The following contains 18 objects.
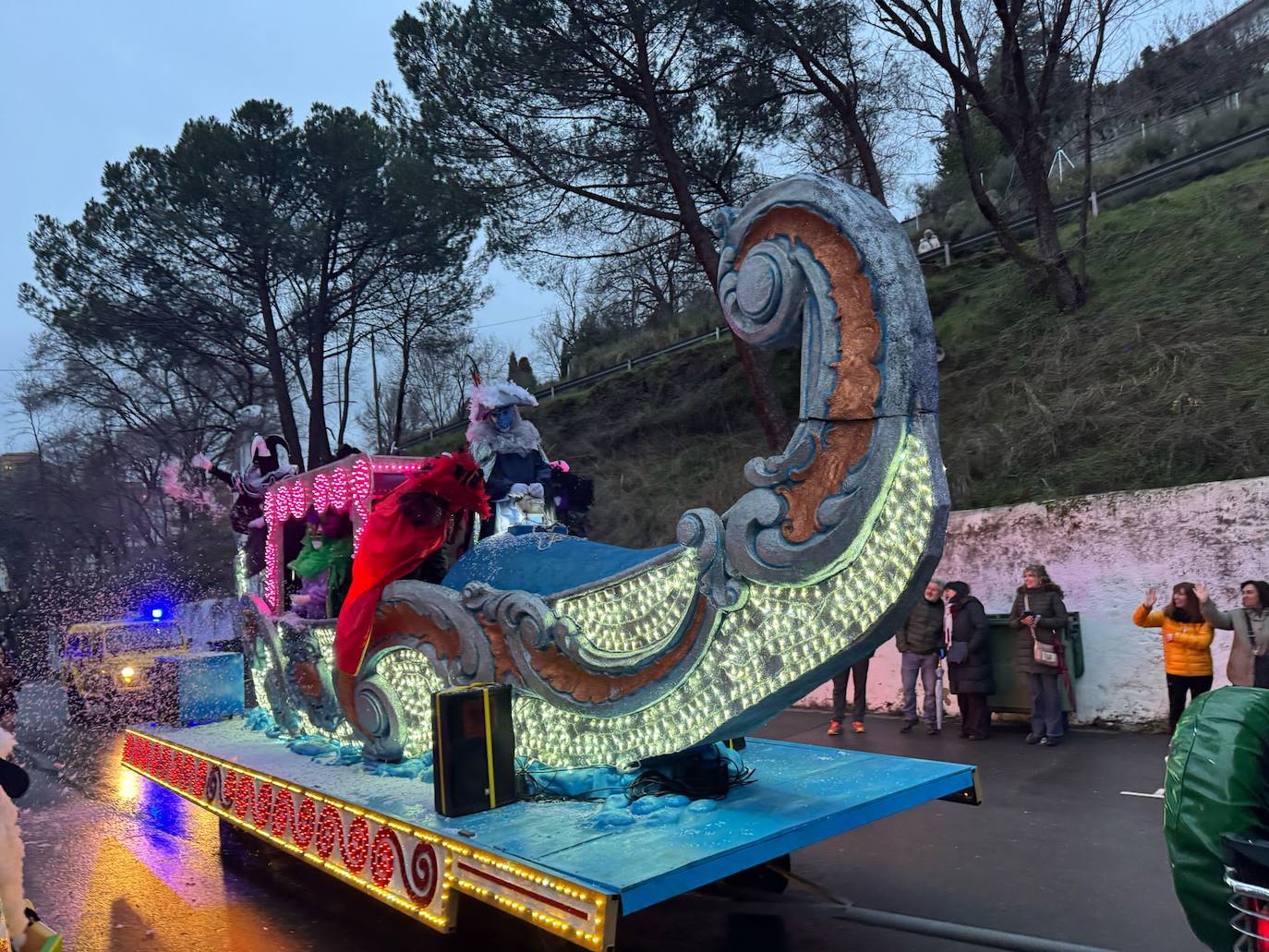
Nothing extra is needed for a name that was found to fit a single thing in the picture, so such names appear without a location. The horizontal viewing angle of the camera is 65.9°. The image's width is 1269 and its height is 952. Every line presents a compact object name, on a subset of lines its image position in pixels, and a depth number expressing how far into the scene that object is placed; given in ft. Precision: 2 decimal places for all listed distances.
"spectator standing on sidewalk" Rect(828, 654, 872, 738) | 28.84
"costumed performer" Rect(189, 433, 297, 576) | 24.80
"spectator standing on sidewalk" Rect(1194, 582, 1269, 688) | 22.43
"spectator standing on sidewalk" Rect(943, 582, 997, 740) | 27.94
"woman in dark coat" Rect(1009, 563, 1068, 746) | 26.55
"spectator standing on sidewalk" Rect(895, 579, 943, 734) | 28.66
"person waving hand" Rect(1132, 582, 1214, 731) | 24.25
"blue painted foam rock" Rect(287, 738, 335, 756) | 18.43
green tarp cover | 7.82
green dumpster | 28.09
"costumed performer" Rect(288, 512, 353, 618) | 20.42
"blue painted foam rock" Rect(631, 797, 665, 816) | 11.97
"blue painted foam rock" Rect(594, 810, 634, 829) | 11.66
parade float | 10.42
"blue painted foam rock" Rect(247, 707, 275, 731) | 21.81
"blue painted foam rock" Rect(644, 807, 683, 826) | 11.63
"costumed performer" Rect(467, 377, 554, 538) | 17.83
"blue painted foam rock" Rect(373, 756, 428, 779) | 15.56
